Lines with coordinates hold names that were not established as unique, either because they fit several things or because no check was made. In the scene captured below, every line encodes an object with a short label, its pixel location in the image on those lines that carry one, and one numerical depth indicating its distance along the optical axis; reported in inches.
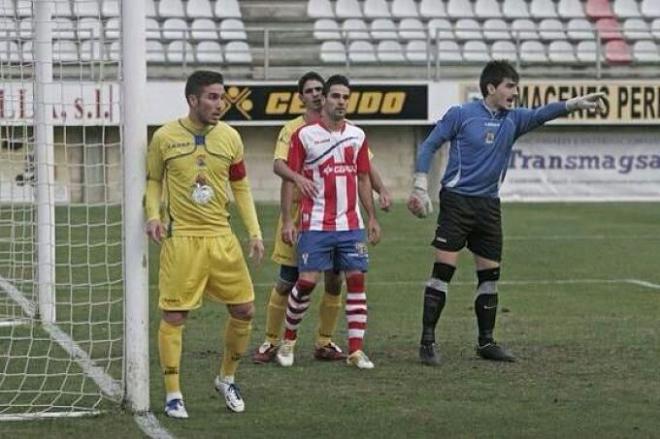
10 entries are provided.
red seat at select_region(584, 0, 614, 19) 2669.8
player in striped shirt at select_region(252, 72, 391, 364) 763.4
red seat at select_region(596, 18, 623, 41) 2487.7
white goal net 680.4
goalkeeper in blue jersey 769.6
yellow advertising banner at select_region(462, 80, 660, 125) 2353.6
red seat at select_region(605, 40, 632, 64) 2514.8
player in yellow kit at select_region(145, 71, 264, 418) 603.8
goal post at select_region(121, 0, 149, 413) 607.5
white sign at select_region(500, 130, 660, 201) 2423.7
